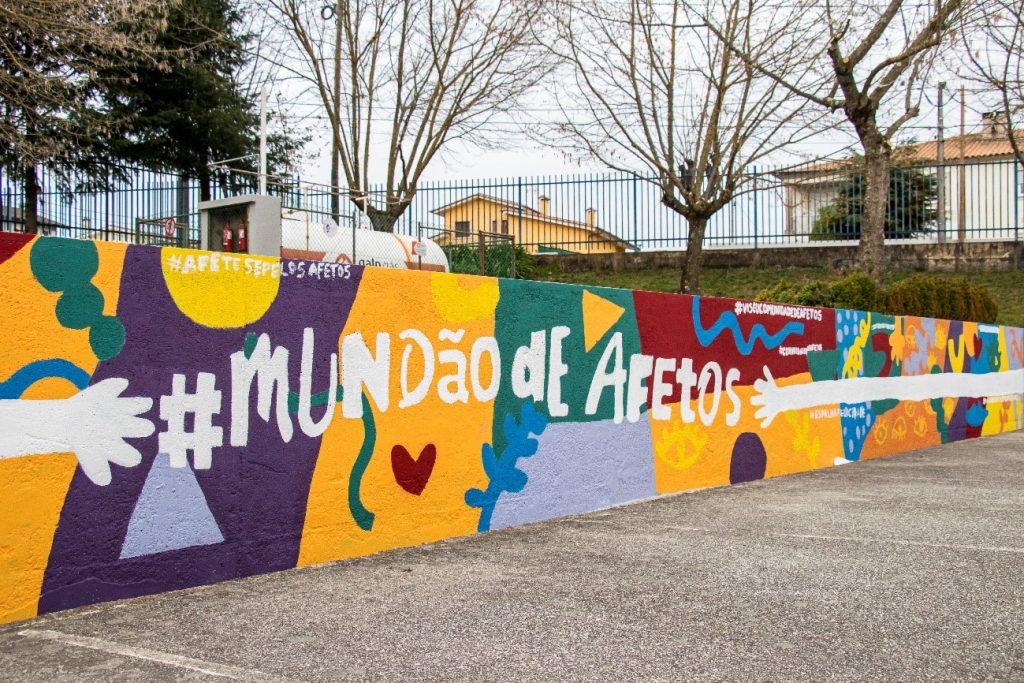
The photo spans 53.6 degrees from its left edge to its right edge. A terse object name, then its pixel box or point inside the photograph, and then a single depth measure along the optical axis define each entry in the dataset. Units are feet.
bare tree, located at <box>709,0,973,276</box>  58.54
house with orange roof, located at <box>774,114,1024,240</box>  83.56
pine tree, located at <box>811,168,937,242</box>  89.97
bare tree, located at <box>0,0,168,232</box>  35.35
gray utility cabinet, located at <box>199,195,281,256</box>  45.57
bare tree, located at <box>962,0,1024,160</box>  67.72
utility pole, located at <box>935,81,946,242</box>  88.87
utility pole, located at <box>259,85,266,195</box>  77.97
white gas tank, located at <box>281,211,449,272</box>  50.55
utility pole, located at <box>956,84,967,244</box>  88.63
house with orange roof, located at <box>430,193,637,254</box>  84.84
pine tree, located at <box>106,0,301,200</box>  76.54
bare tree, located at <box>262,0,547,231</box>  69.31
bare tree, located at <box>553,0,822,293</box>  60.13
